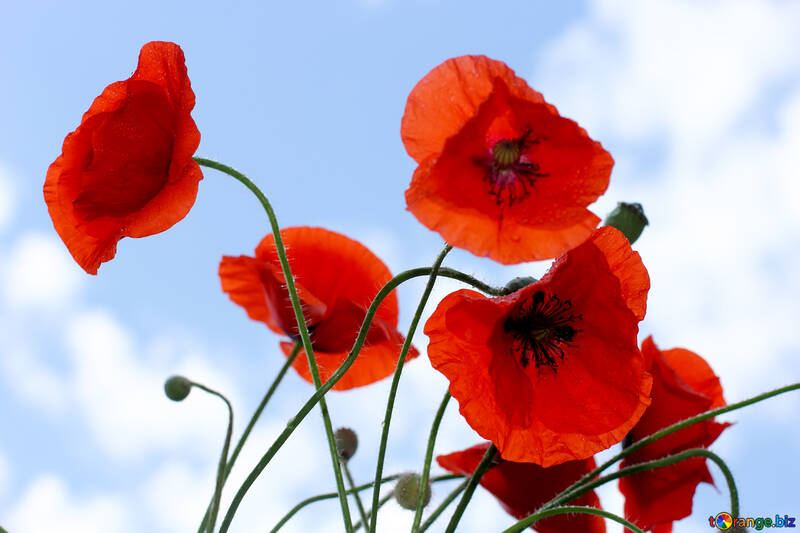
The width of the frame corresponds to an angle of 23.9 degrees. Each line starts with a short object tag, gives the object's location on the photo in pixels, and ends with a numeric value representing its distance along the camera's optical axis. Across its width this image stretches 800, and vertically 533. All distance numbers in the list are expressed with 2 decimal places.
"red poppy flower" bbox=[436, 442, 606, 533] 0.62
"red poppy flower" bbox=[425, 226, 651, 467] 0.56
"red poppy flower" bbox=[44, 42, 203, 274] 0.57
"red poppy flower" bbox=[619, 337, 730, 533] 0.63
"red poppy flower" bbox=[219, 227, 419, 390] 0.63
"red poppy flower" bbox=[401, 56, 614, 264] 0.53
